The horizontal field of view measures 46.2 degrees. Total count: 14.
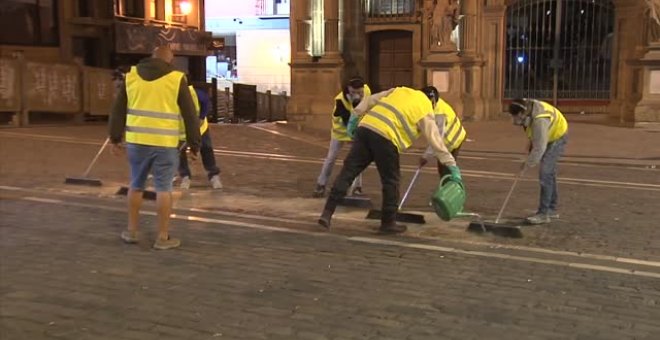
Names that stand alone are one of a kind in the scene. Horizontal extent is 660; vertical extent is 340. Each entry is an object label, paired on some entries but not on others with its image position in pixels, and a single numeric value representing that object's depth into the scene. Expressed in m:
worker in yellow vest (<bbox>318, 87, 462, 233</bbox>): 7.19
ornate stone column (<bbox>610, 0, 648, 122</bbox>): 18.83
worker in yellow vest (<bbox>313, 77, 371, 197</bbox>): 8.91
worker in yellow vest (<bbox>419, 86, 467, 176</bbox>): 8.12
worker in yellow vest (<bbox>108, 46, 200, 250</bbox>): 6.54
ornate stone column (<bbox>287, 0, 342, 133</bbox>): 20.75
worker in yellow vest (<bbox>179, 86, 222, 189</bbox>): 10.07
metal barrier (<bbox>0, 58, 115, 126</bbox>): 17.98
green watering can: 7.15
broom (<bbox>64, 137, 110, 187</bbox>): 10.20
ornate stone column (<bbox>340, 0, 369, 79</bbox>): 21.88
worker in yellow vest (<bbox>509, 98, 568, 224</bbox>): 7.69
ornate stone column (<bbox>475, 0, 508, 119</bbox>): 21.41
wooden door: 22.66
